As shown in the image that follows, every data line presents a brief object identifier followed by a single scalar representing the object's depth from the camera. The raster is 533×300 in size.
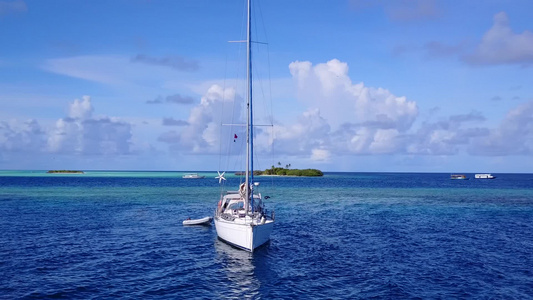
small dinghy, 51.53
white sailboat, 34.19
